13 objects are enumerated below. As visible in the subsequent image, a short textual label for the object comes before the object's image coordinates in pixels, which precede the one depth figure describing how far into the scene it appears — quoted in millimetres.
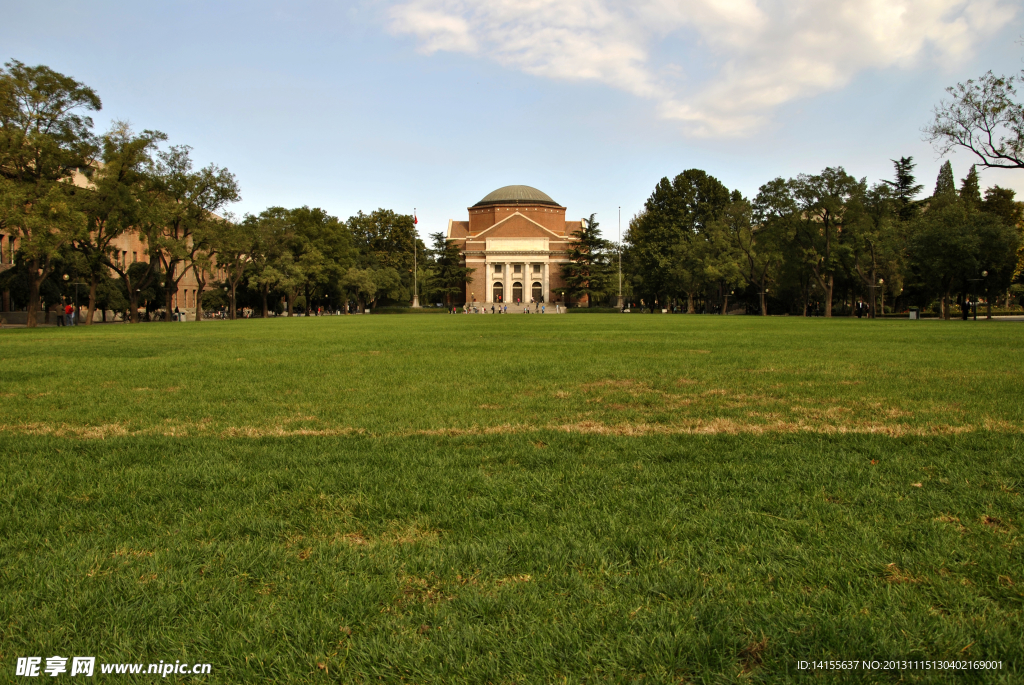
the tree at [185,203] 41281
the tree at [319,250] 62156
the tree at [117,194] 34750
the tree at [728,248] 57219
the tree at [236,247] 48188
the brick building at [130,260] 43969
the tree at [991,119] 23922
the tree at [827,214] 43562
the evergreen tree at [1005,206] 57500
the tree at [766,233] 46312
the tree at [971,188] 60462
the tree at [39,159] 28000
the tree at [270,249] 56969
